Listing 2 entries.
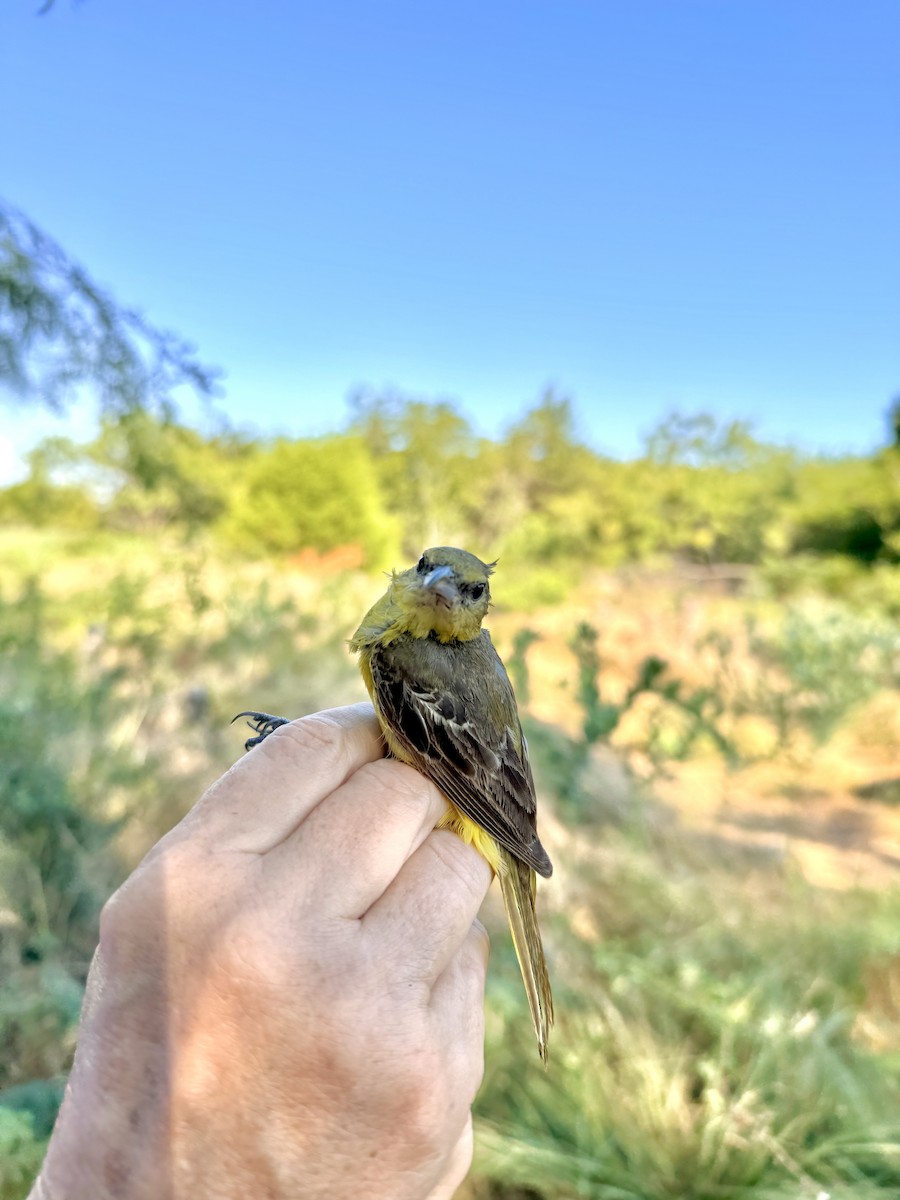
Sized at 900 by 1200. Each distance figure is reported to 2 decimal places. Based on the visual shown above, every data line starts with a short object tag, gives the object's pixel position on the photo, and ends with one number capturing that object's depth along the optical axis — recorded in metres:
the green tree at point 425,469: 13.10
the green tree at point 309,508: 14.46
